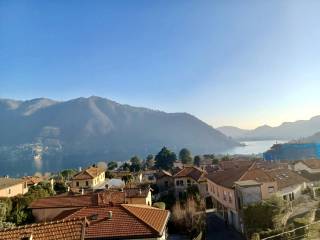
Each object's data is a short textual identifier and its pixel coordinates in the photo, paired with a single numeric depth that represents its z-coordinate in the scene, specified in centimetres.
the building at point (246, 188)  2352
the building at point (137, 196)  2656
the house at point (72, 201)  2374
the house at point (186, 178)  4332
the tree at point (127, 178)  4708
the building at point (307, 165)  3965
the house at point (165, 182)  4690
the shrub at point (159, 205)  2852
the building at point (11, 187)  3647
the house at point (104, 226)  1038
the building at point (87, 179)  4657
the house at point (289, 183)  2721
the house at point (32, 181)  4614
